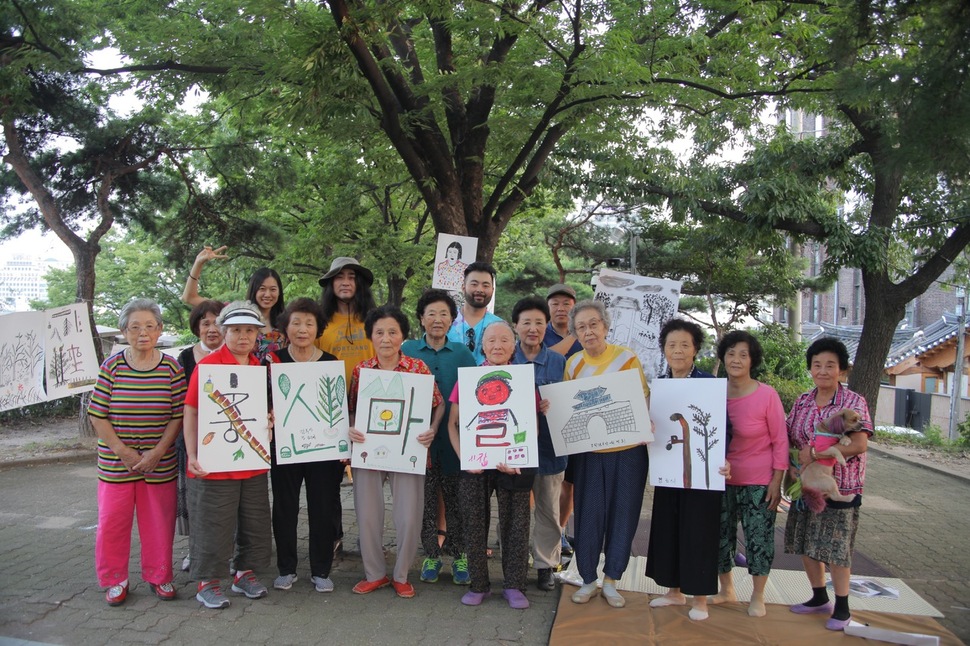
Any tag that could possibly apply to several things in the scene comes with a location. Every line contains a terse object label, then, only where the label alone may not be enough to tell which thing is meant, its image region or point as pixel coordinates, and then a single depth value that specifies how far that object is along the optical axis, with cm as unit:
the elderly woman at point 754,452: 404
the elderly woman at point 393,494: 442
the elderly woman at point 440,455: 471
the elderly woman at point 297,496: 448
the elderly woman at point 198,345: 469
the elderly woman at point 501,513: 430
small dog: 390
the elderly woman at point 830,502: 398
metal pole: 1505
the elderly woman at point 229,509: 415
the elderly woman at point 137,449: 418
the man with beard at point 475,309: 511
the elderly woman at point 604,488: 424
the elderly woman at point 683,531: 405
